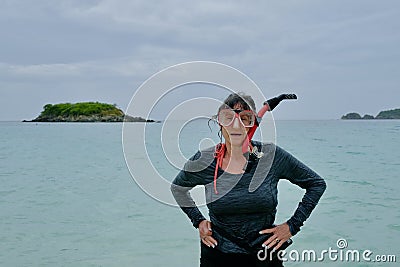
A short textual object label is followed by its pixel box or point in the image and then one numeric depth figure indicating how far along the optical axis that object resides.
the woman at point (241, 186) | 2.19
